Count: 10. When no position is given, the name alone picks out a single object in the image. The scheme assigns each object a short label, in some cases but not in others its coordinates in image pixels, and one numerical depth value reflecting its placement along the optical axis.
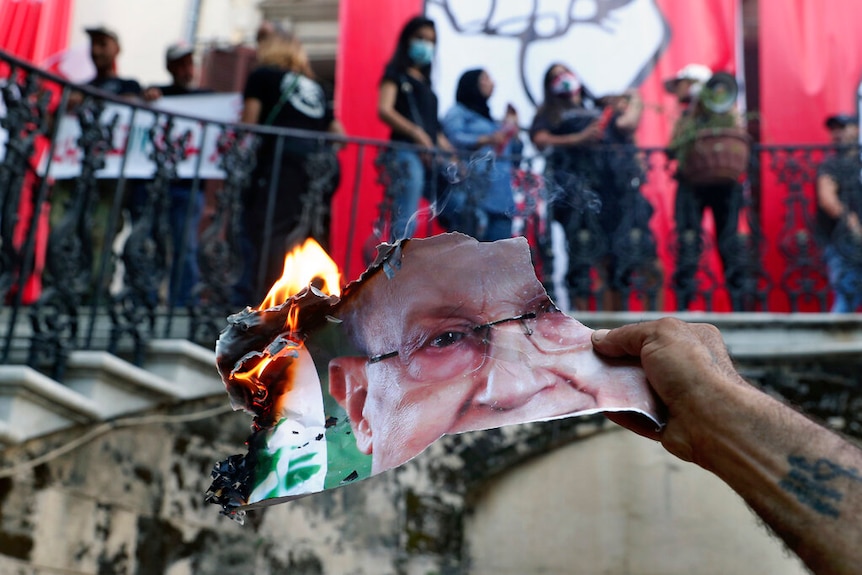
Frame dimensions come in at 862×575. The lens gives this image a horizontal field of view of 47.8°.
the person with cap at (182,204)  5.61
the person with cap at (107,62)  6.46
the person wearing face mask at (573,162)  6.20
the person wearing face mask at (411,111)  6.14
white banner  5.86
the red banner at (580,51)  7.41
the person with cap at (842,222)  6.09
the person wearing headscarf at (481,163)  6.15
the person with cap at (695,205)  6.28
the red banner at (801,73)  7.45
